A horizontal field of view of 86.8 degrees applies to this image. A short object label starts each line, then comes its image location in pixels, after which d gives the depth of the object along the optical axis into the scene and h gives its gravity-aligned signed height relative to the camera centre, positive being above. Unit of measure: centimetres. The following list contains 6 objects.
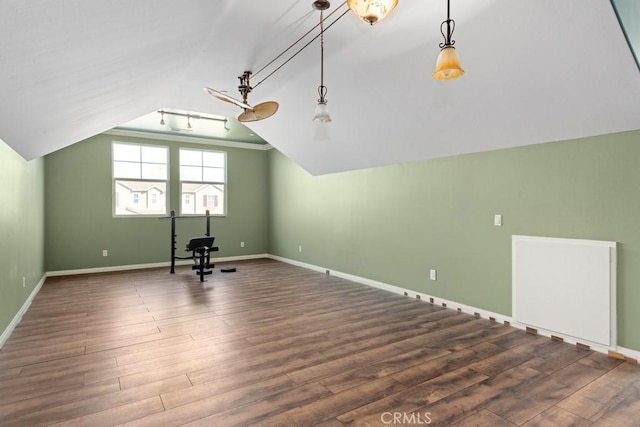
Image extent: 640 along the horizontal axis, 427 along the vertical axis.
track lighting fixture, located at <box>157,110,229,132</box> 576 +176
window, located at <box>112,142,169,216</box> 707 +76
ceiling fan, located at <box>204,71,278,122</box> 296 +103
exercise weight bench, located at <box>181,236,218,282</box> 634 -63
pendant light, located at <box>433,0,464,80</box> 176 +81
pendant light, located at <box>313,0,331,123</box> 274 +86
